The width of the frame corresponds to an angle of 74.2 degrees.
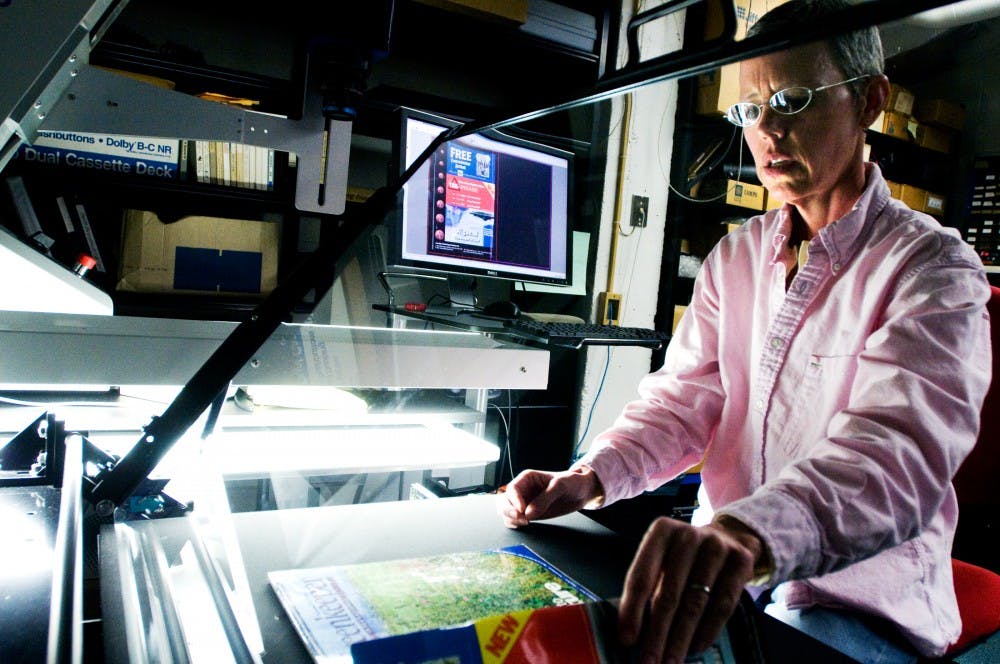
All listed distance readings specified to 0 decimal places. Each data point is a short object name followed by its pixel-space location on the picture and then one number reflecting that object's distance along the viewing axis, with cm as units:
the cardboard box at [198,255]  200
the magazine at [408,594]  43
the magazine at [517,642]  28
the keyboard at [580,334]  98
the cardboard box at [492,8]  222
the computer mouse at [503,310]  123
